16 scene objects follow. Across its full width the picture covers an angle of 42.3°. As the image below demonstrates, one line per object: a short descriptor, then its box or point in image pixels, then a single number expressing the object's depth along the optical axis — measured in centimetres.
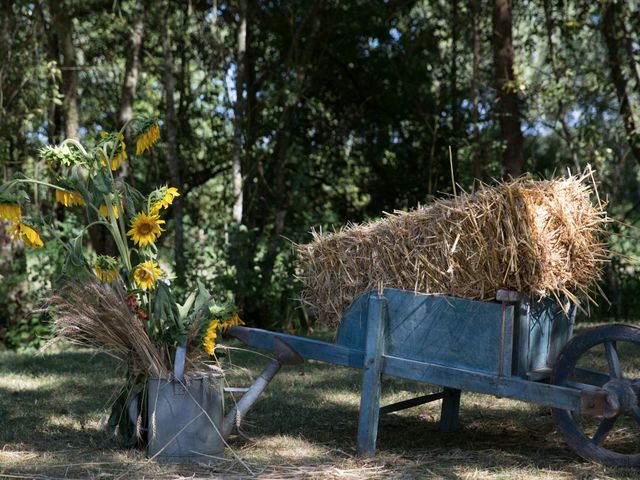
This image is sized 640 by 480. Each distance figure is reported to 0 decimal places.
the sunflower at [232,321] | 427
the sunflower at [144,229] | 400
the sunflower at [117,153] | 411
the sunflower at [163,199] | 409
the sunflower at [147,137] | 416
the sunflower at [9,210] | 371
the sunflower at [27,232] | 387
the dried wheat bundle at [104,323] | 389
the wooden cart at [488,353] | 349
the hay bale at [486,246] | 357
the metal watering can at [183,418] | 384
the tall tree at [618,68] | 910
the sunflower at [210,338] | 396
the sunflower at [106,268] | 411
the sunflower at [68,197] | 409
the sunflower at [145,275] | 404
